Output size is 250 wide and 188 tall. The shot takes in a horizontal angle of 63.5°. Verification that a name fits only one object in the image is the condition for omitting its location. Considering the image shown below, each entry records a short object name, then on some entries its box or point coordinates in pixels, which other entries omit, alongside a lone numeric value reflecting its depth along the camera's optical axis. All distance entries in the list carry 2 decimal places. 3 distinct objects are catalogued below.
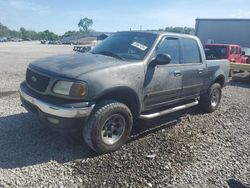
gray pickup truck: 2.84
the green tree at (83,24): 130.81
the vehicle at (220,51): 10.59
